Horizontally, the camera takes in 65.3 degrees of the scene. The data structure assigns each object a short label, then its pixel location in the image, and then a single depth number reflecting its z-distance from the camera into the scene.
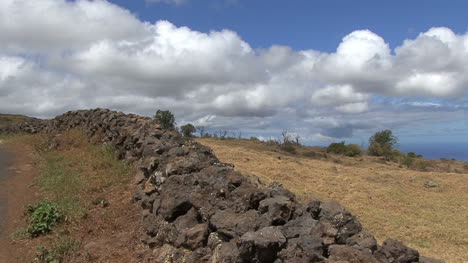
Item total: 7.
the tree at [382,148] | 34.25
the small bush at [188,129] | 37.74
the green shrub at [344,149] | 30.59
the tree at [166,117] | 37.83
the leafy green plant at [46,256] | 6.55
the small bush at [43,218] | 7.71
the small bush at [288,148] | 27.21
